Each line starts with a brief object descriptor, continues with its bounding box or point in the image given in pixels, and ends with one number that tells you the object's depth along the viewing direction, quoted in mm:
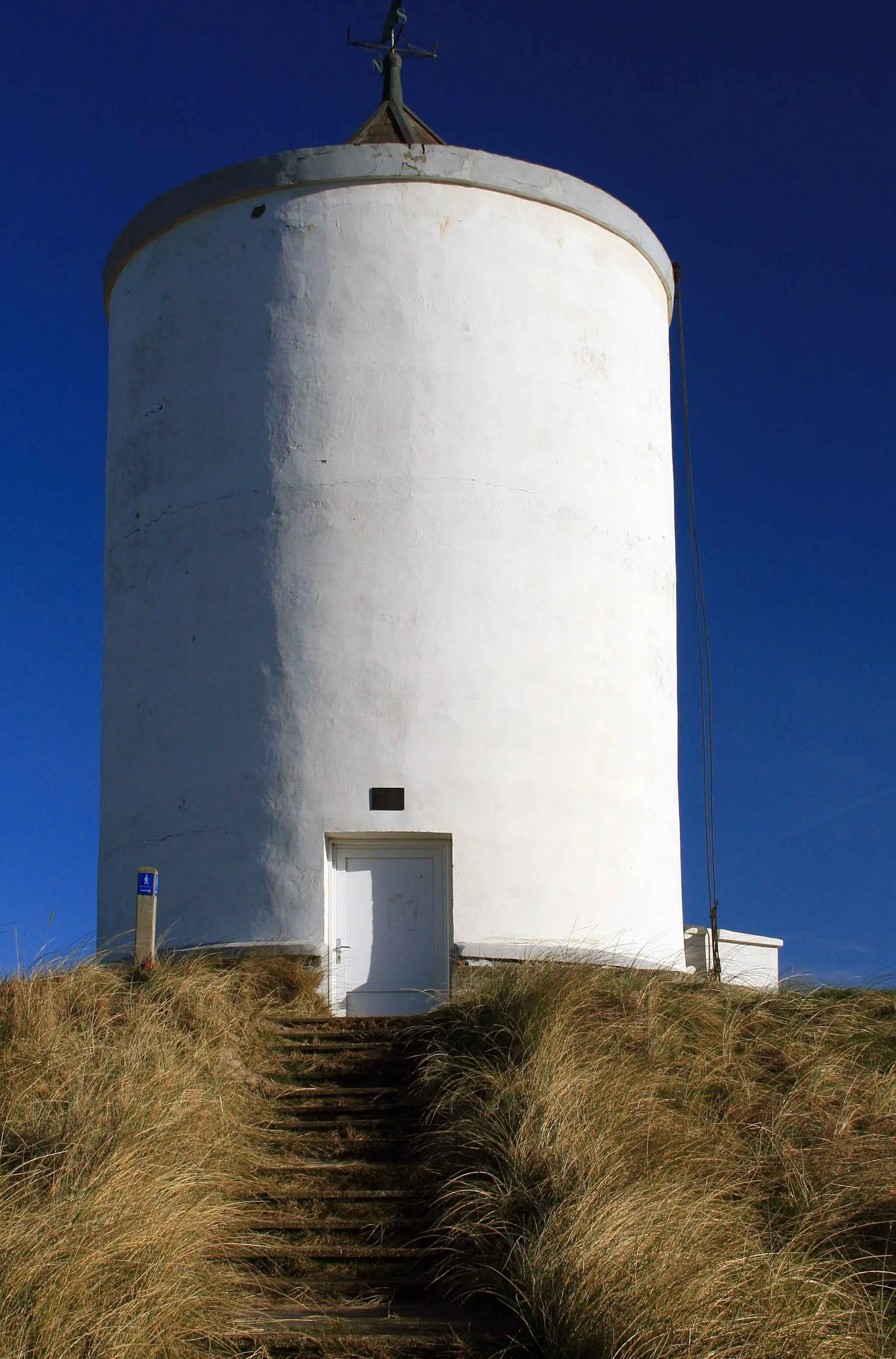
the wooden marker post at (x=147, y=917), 11805
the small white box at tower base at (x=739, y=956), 15867
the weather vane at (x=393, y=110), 16484
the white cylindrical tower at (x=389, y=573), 13555
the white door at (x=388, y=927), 13328
